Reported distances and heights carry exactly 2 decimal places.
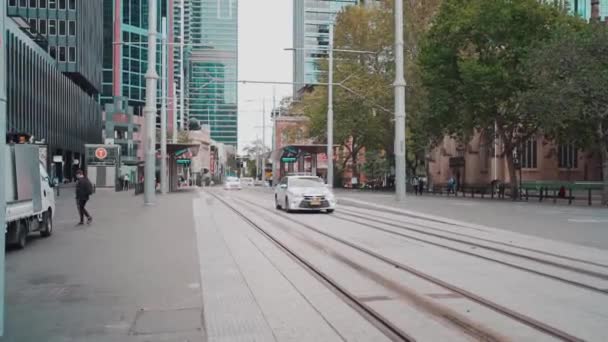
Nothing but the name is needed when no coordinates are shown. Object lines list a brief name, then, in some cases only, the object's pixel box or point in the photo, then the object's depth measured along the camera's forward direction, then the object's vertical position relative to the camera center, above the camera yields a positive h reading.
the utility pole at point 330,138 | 44.00 +1.67
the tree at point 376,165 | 78.31 -0.28
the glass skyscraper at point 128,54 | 100.50 +17.83
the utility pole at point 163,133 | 43.78 +2.08
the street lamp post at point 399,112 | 30.75 +2.39
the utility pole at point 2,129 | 5.47 +0.30
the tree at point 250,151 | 165.75 +3.11
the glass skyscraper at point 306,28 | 97.94 +22.56
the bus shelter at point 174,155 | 49.12 +0.67
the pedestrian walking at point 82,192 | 19.02 -0.83
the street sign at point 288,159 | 55.19 +0.33
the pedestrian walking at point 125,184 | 63.04 -2.04
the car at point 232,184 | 64.38 -2.08
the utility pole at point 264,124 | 78.75 +4.67
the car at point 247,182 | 102.94 -3.11
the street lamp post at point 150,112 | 29.08 +2.29
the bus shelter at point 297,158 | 51.44 +0.44
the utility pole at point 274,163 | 63.31 -0.01
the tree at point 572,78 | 29.48 +3.85
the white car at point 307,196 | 24.08 -1.23
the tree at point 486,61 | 34.91 +5.66
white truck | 12.85 -0.63
